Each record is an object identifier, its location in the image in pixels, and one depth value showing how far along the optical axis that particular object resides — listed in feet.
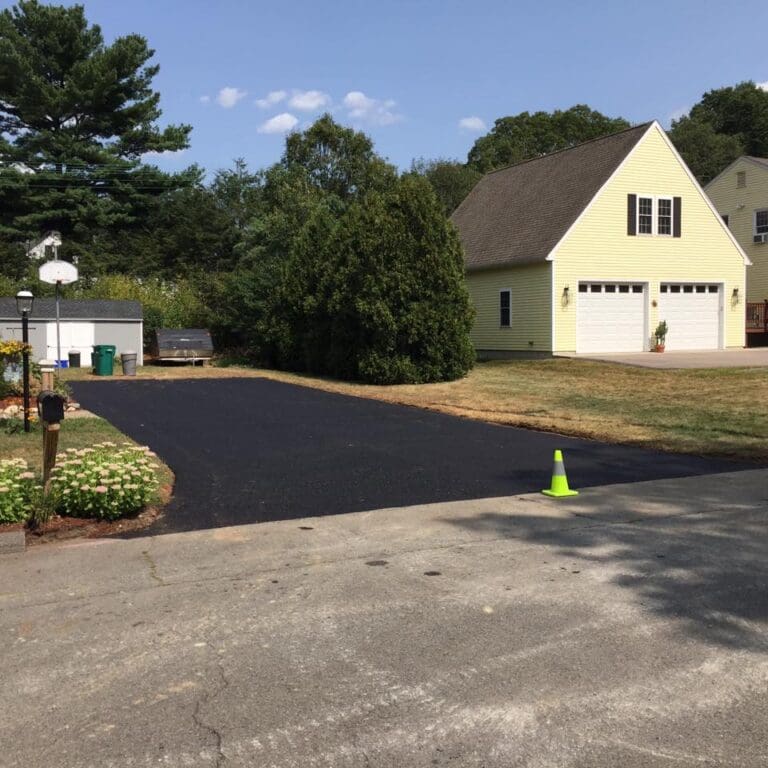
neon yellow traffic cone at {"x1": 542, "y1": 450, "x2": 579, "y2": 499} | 25.84
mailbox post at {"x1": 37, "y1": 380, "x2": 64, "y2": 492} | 22.13
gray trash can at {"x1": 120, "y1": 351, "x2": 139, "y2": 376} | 82.33
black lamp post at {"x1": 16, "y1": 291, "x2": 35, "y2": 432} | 40.95
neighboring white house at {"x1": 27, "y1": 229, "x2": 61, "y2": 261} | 140.19
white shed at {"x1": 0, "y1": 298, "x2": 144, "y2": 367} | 97.04
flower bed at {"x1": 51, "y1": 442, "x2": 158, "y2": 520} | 21.81
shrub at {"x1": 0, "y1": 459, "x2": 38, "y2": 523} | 21.17
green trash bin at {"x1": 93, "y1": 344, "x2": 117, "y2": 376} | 83.41
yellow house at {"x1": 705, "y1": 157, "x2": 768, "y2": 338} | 106.42
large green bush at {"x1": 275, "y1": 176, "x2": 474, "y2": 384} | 69.36
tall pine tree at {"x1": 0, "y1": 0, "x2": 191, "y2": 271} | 132.57
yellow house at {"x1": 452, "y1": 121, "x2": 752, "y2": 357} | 85.25
